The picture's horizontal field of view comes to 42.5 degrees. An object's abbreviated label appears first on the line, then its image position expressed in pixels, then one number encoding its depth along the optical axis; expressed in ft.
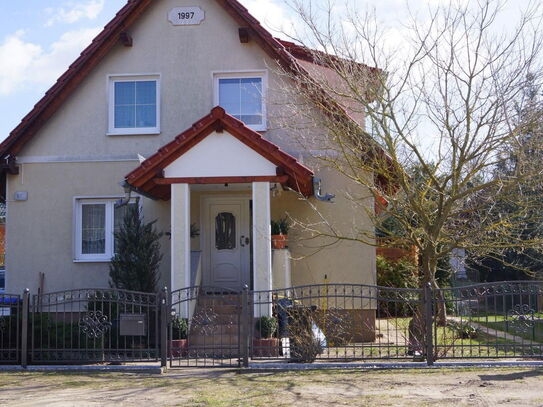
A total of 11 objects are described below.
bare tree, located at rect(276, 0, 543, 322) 39.50
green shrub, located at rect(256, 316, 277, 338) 42.60
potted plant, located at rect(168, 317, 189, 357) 41.52
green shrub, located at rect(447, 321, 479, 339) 38.50
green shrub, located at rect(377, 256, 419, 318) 62.39
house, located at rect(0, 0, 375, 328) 51.72
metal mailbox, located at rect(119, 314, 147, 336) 38.01
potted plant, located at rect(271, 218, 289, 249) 47.14
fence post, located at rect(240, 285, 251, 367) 36.29
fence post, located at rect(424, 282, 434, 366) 36.35
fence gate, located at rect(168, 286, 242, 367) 38.14
